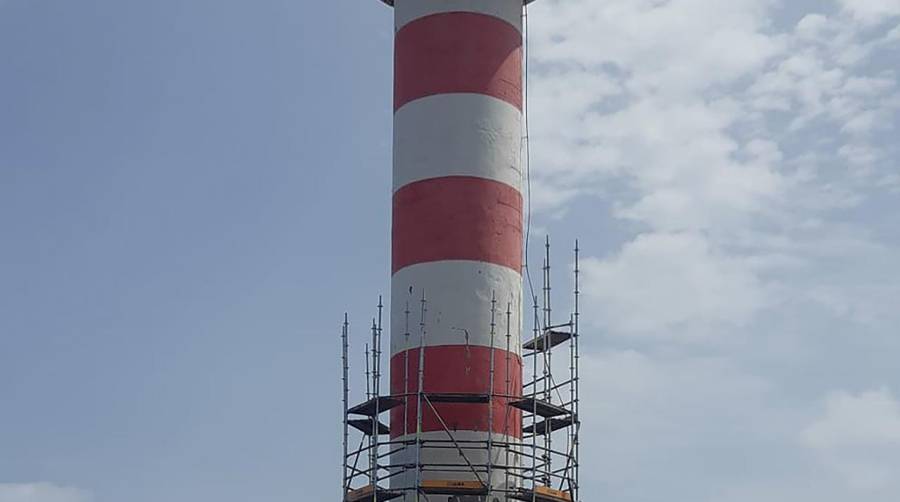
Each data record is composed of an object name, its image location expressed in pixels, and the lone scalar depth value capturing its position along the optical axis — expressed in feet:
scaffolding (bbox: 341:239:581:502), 90.79
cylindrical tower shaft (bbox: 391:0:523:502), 93.40
